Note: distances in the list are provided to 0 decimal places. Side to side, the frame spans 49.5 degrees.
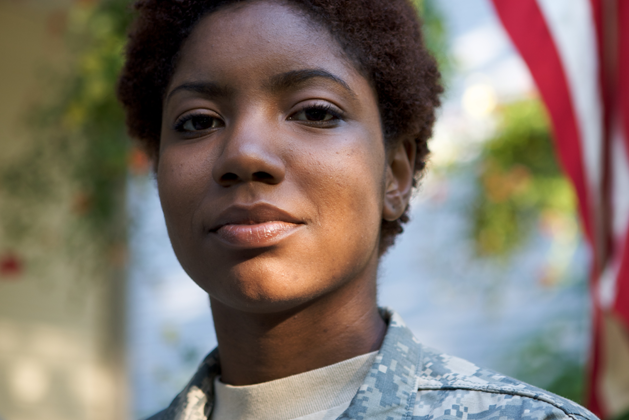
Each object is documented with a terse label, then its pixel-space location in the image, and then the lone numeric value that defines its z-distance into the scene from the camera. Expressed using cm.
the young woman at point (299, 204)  123
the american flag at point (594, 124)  207
